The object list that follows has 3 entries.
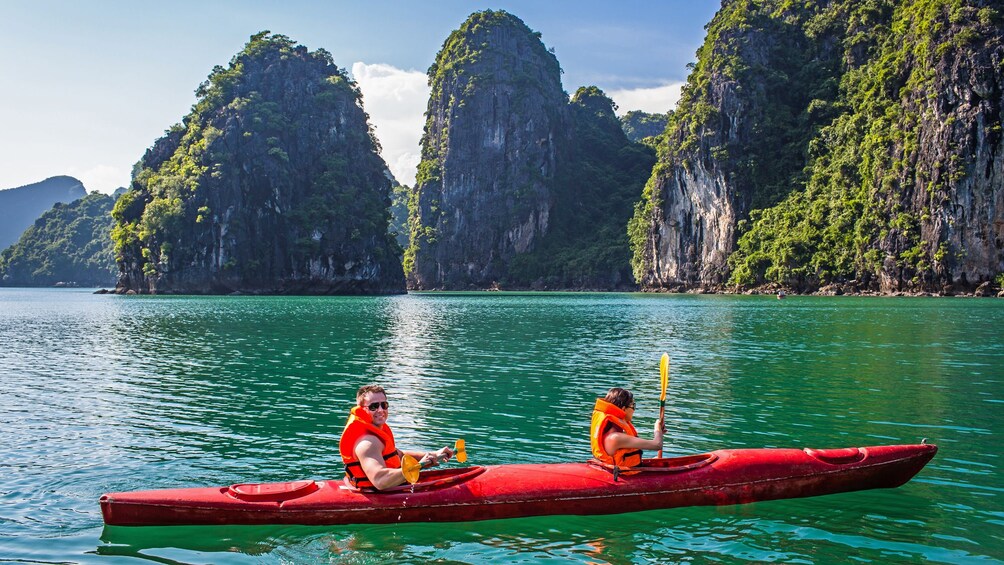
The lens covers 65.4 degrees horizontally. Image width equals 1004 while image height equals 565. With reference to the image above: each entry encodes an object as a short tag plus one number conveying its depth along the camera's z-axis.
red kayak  8.58
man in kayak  8.49
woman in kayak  9.09
